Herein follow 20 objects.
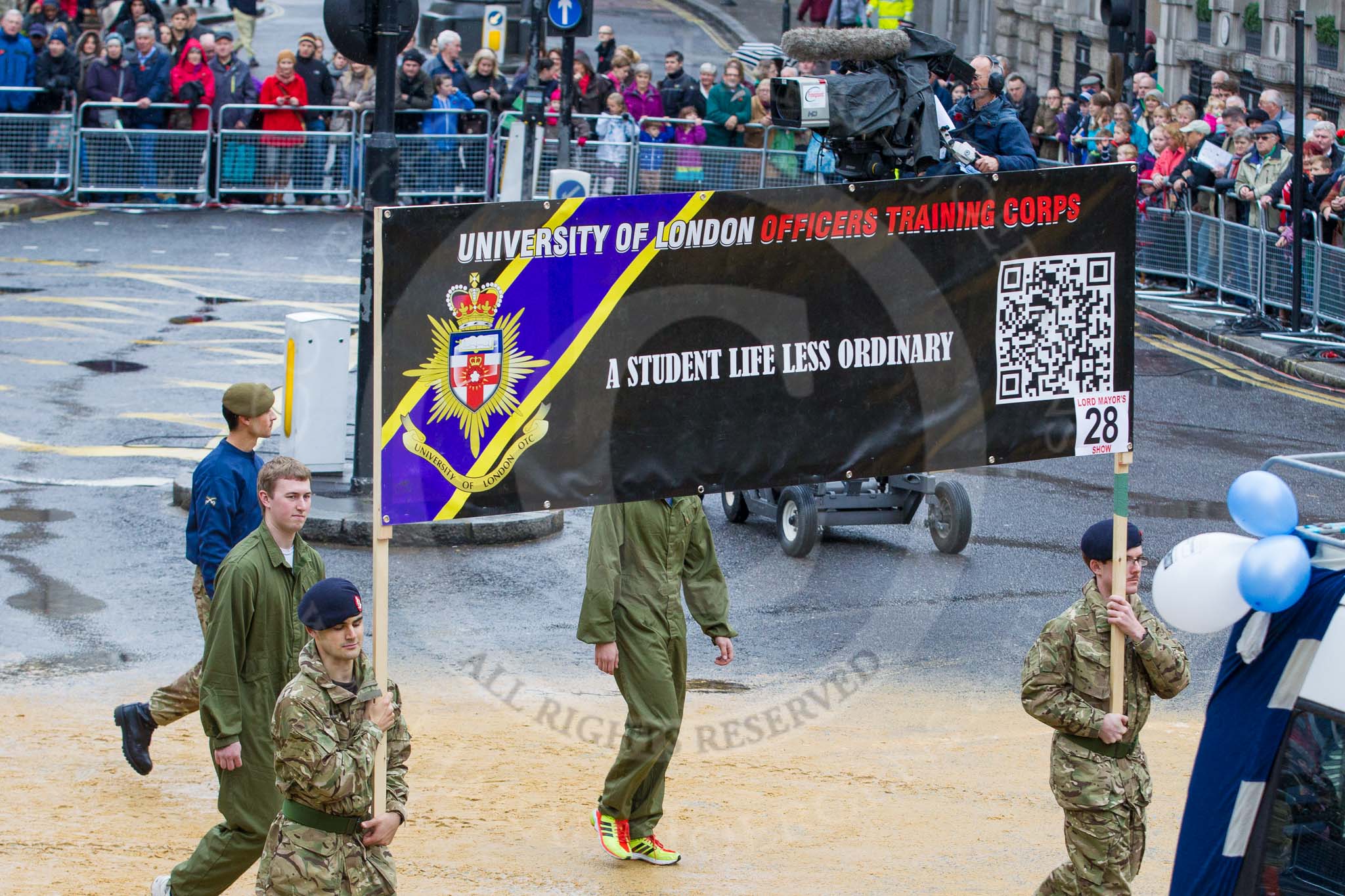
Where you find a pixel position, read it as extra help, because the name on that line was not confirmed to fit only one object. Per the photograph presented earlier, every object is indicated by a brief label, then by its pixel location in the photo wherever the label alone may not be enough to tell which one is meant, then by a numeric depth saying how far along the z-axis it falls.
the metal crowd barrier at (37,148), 45.84
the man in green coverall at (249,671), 11.86
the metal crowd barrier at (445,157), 47.31
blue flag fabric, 8.98
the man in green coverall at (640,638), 13.61
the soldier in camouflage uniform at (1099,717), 11.96
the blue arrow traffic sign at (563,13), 41.44
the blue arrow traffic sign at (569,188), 32.66
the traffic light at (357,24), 21.84
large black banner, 11.05
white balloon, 9.95
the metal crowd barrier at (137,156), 46.16
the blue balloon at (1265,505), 9.84
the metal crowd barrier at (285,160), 46.97
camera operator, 26.16
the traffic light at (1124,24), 44.69
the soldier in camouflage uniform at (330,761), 10.38
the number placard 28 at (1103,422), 12.80
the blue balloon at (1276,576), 9.11
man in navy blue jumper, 13.81
